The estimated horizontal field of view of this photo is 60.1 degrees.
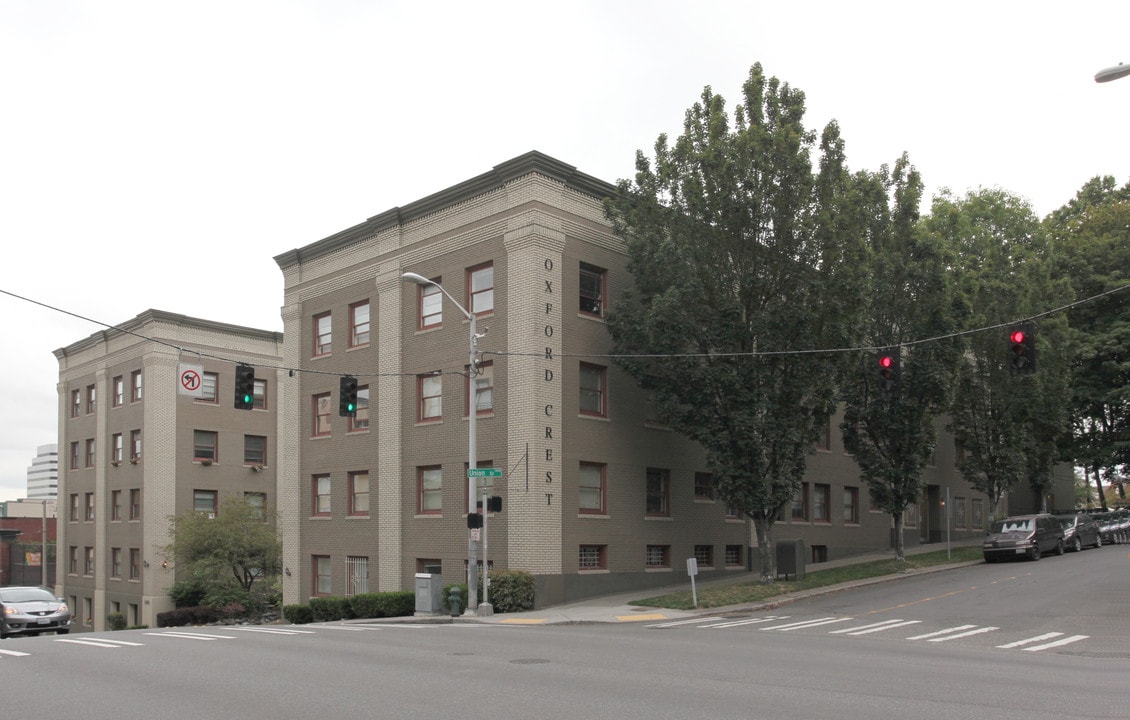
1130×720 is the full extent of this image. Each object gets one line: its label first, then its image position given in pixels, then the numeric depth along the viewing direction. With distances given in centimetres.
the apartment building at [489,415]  2931
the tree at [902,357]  3378
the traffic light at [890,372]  2344
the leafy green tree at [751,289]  2755
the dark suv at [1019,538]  3678
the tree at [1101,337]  5016
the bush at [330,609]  3156
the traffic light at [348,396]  2545
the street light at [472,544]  2608
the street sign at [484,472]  2600
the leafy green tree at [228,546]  4381
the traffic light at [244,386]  2362
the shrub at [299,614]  3378
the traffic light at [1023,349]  2089
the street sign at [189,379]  2566
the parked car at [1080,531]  4175
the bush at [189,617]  4456
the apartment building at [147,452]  4981
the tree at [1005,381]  4097
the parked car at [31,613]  2859
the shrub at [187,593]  4734
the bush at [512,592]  2733
